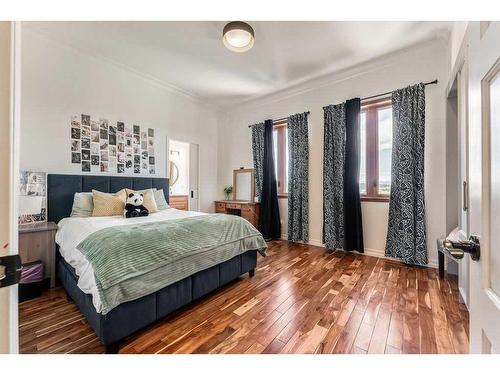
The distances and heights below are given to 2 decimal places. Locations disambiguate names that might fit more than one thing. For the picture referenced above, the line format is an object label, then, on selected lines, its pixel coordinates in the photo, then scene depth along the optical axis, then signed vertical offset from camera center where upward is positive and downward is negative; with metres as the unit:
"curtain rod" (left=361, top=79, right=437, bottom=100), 2.73 +1.35
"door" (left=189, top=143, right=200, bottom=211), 4.57 +0.24
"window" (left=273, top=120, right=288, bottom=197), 4.26 +0.66
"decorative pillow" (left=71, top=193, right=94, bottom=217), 2.61 -0.21
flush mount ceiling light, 2.23 +1.62
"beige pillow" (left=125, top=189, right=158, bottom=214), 2.97 -0.16
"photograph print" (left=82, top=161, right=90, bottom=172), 2.95 +0.30
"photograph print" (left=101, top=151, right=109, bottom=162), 3.14 +0.47
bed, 1.40 -0.67
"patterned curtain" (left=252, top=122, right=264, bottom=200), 4.39 +0.76
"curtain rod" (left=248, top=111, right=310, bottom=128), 4.14 +1.34
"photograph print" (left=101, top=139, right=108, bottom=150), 3.13 +0.64
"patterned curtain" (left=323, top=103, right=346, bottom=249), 3.38 +0.20
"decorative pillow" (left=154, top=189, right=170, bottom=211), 3.30 -0.18
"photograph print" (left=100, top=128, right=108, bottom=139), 3.12 +0.79
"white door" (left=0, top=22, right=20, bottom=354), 0.58 +0.06
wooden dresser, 4.30 -0.43
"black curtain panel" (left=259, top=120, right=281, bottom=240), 4.18 -0.17
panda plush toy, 2.62 -0.23
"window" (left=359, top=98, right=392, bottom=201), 3.15 +0.57
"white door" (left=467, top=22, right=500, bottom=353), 0.59 +0.02
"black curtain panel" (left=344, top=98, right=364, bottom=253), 3.23 +0.11
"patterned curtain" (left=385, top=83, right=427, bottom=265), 2.77 +0.18
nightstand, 2.12 -0.57
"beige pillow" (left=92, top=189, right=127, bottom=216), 2.62 -0.20
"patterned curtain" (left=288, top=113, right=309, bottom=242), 3.81 +0.19
